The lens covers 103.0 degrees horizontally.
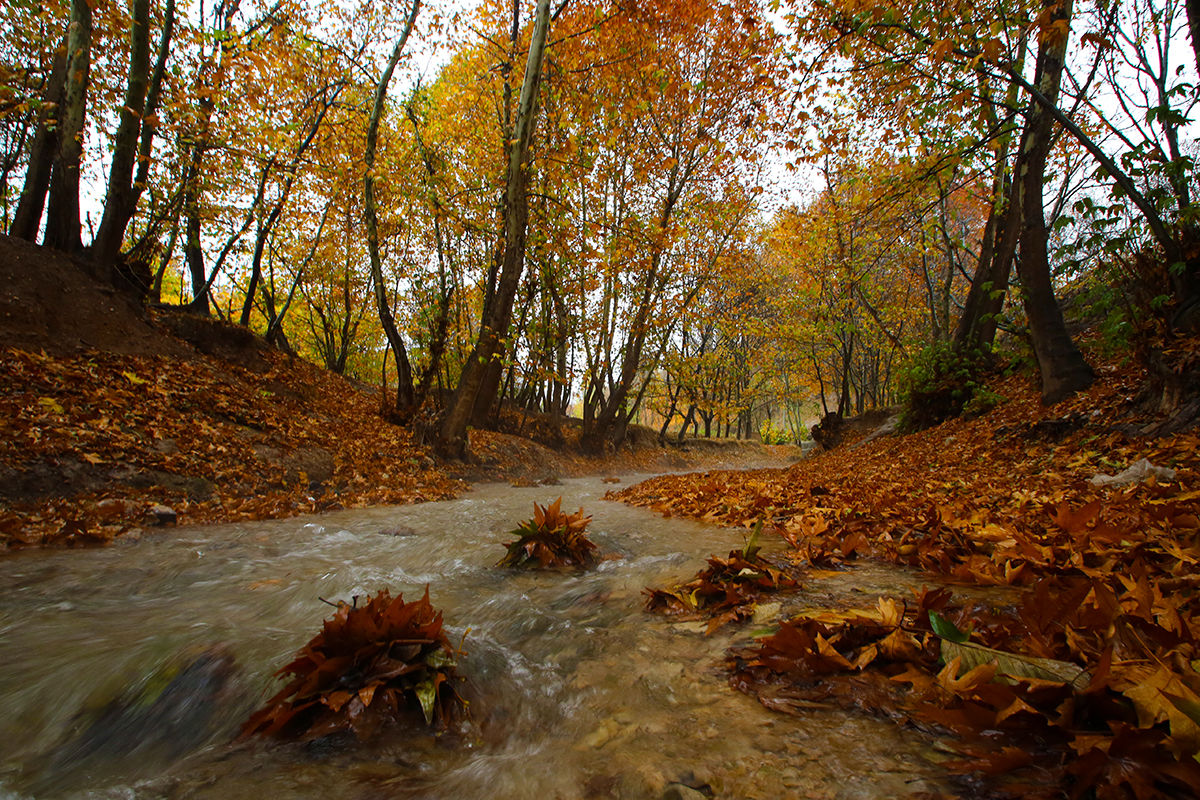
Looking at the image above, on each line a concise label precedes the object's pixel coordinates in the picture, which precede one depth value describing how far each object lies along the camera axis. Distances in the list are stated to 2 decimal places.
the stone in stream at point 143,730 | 1.39
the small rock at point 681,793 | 1.02
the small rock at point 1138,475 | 3.10
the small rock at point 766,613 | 1.87
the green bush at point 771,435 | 40.97
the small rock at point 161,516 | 4.25
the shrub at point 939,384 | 9.26
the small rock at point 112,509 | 4.08
